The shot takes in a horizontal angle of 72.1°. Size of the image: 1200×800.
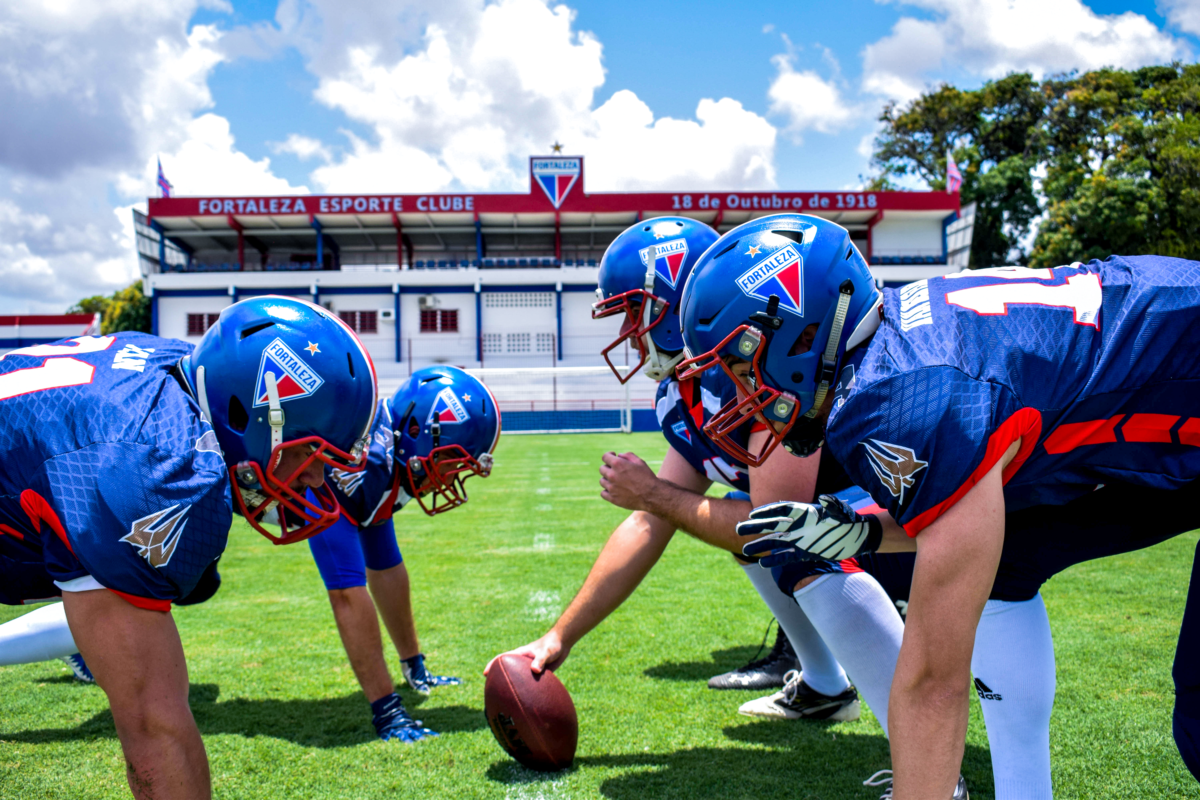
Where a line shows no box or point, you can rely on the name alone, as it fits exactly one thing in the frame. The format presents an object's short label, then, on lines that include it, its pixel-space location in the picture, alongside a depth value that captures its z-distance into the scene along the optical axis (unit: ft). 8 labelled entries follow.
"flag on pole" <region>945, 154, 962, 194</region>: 112.37
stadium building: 110.22
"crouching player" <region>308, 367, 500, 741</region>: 11.05
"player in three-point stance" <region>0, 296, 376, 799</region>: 5.80
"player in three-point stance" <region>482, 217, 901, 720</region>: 8.19
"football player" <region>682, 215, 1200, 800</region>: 5.09
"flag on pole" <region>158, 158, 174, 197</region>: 115.85
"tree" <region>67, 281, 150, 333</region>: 141.49
